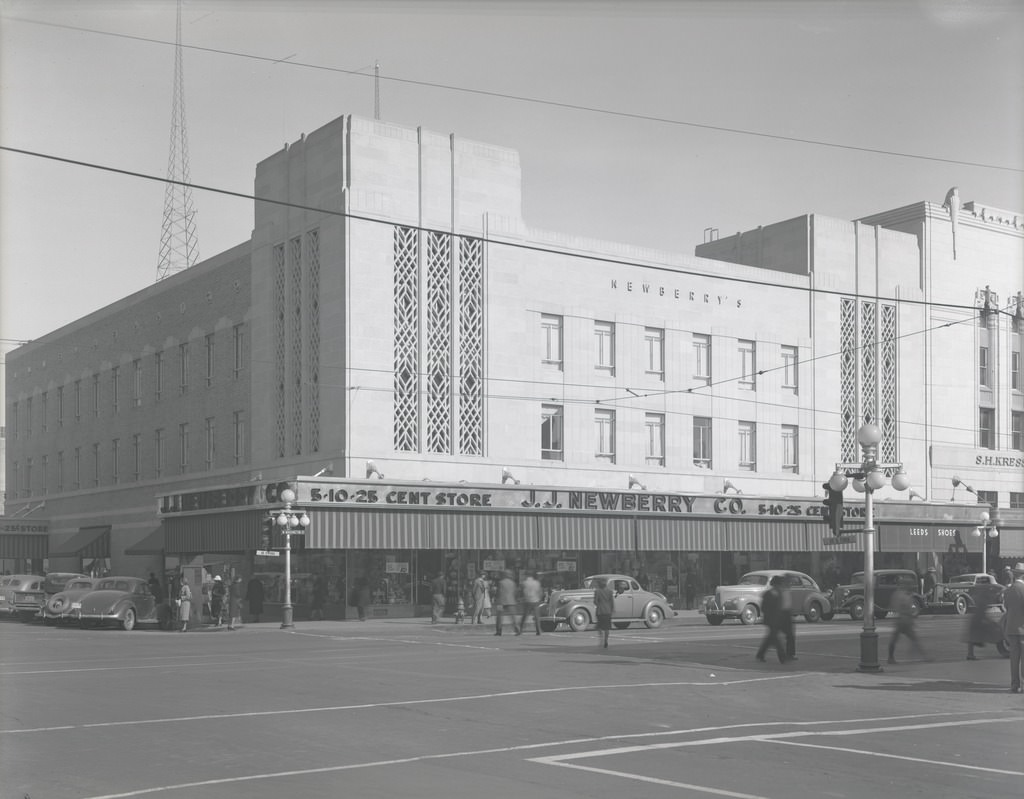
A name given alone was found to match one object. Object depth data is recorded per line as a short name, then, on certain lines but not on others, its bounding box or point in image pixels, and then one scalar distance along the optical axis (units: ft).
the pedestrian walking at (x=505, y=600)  111.34
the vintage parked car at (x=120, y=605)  128.67
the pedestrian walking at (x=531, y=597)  113.54
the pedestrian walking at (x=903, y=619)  78.69
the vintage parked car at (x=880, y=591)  142.20
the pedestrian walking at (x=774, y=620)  79.00
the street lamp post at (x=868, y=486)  73.87
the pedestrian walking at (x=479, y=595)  130.52
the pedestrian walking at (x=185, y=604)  126.72
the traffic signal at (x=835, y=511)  77.10
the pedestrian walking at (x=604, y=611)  95.30
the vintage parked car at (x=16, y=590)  149.18
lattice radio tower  217.56
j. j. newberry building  140.36
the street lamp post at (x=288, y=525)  123.54
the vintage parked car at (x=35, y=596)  147.95
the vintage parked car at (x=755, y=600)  133.08
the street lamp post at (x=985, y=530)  161.89
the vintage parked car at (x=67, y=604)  130.52
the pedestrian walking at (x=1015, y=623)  61.41
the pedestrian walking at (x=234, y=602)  126.91
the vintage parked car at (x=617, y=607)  120.16
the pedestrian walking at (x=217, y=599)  127.54
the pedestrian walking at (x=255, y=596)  140.13
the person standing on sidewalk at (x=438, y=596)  132.67
